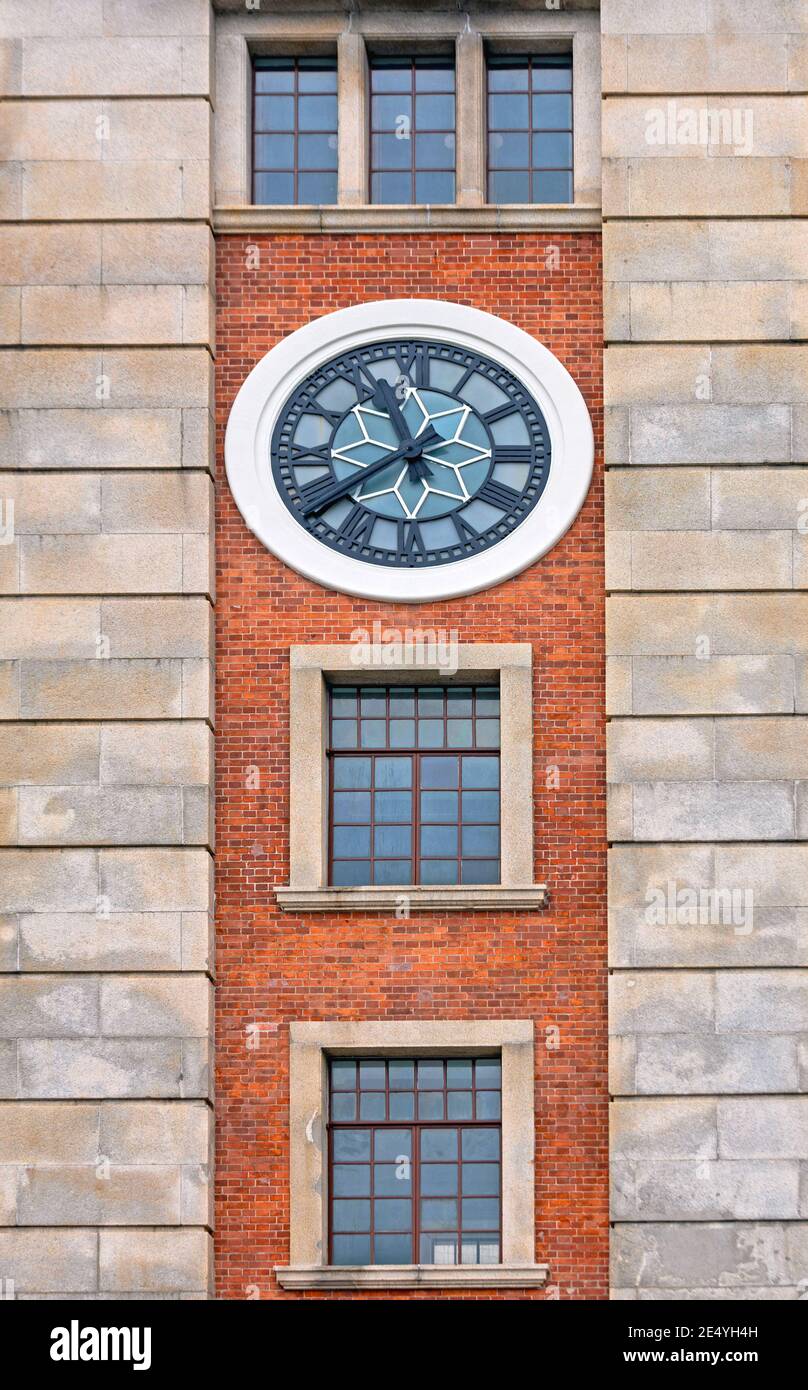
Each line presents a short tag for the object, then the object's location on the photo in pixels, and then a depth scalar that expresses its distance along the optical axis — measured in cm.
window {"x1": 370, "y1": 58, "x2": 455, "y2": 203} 4134
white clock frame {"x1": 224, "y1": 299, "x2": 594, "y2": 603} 3972
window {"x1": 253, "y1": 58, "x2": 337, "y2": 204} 4138
